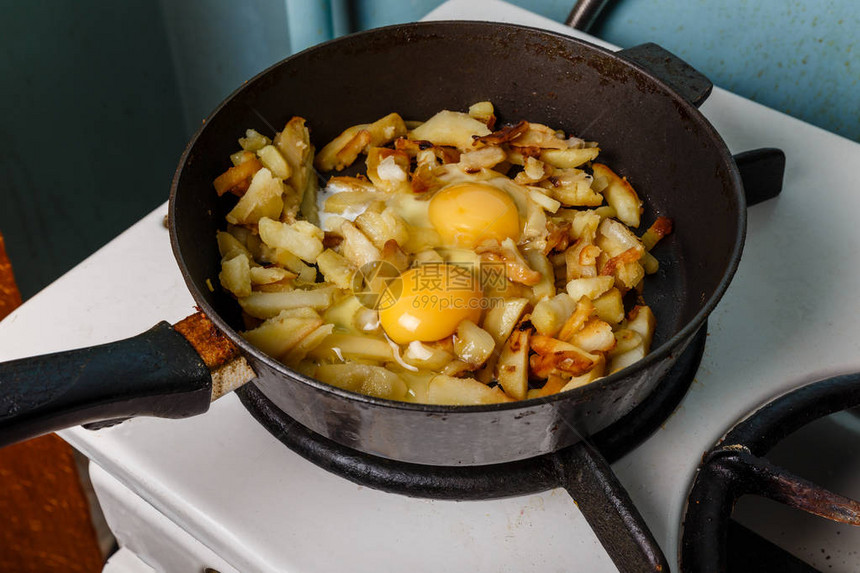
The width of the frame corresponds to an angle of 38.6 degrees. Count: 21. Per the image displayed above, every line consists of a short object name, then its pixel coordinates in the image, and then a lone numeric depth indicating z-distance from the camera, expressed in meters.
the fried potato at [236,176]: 0.59
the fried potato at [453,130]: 0.63
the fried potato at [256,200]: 0.59
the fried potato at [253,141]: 0.60
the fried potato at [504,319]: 0.55
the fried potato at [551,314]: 0.55
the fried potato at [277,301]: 0.55
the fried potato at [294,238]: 0.58
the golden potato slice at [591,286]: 0.56
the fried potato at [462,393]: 0.51
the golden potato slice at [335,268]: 0.57
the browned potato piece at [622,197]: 0.60
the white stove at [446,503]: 0.50
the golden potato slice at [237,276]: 0.56
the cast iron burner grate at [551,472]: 0.48
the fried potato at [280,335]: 0.53
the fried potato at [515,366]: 0.53
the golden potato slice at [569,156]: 0.61
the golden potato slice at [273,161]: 0.60
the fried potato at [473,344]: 0.54
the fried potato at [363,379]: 0.52
